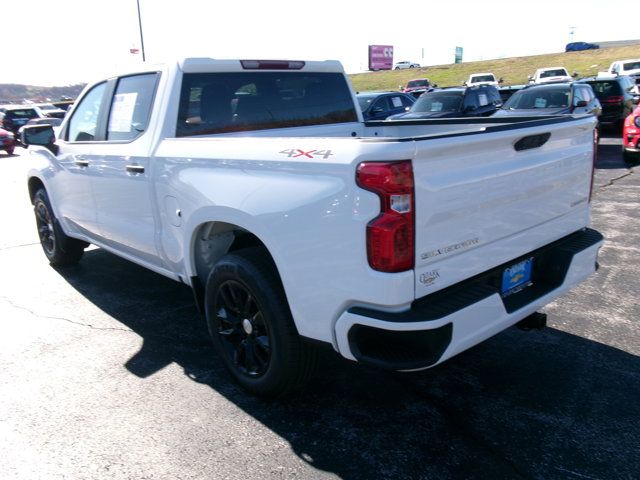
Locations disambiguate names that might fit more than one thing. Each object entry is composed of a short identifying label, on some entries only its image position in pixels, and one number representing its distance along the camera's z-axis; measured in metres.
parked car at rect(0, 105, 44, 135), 24.53
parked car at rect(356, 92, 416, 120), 15.61
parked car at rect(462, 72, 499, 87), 36.91
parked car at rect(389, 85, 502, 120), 13.77
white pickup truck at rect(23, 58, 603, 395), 2.46
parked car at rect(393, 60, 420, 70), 76.19
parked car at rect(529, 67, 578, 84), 30.24
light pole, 27.31
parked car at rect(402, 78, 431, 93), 38.41
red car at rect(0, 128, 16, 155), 20.42
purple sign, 77.31
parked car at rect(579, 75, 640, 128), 14.93
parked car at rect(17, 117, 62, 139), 20.14
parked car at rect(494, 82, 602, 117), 11.46
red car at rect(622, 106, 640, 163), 10.05
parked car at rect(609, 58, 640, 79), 29.19
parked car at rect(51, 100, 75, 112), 34.56
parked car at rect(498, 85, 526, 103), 17.13
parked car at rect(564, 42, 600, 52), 63.66
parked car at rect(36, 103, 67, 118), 26.20
